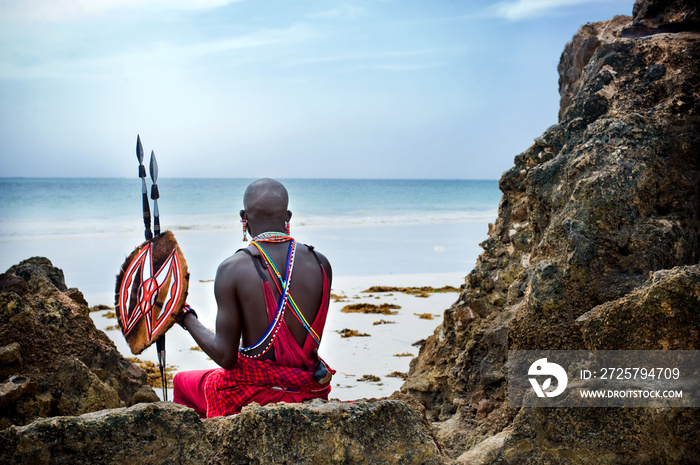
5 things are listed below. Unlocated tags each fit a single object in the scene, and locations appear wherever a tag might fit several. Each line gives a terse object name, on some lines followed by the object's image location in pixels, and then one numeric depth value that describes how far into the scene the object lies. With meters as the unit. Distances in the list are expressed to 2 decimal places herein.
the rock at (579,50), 4.91
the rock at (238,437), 2.19
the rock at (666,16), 3.64
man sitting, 3.25
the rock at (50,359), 3.43
